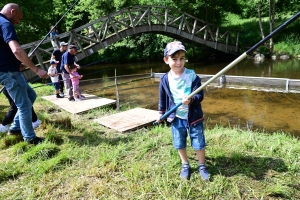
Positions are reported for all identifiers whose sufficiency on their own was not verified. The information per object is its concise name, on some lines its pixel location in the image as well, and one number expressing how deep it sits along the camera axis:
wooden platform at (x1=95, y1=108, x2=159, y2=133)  4.14
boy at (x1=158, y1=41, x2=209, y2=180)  2.21
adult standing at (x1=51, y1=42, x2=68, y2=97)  6.50
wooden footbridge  8.97
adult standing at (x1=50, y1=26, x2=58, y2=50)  8.34
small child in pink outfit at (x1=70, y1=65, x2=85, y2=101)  6.17
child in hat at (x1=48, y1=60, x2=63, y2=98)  6.53
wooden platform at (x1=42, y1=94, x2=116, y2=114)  5.45
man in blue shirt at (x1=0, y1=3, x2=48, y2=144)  2.78
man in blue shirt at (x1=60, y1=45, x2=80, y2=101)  5.98
